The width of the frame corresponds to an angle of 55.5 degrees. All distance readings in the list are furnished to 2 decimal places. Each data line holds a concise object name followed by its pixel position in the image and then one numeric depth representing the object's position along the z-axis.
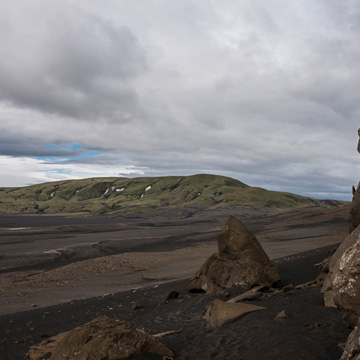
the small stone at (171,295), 13.91
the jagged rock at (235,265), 13.99
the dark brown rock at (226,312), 9.04
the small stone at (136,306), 13.42
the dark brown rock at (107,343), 7.04
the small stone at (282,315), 8.53
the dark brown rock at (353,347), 5.30
